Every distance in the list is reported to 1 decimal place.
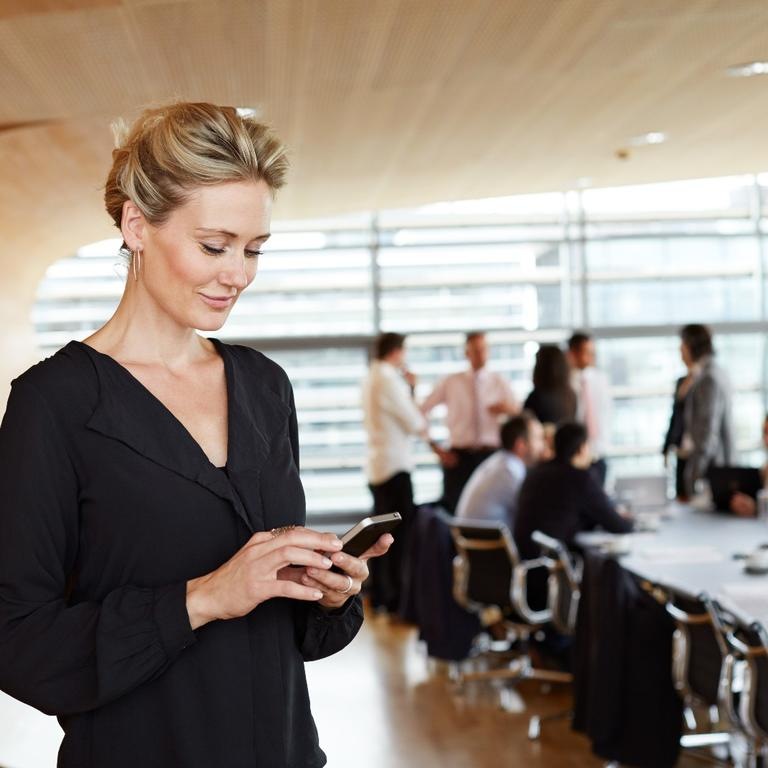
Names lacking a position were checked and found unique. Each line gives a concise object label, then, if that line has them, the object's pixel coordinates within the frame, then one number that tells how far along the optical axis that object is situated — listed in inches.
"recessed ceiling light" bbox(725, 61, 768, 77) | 211.8
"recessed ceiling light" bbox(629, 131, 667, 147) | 278.4
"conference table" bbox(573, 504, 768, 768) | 178.7
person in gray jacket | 300.7
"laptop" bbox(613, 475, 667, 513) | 278.1
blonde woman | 56.6
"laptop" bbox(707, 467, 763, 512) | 277.1
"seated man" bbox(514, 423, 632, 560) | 242.5
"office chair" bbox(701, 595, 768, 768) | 147.5
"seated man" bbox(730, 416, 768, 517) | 270.7
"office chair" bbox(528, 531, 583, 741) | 222.4
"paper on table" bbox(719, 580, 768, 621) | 157.9
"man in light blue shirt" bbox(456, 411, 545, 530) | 276.4
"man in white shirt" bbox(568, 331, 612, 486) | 358.6
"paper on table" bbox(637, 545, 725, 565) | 204.4
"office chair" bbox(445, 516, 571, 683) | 241.6
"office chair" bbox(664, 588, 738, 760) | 158.2
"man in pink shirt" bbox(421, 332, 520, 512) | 350.9
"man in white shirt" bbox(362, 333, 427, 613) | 347.6
